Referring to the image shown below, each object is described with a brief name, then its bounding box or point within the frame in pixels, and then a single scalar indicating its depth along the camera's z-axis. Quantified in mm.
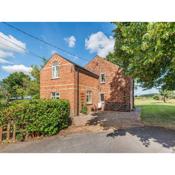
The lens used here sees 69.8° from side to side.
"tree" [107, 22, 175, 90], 3843
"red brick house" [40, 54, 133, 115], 12471
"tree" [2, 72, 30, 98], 36536
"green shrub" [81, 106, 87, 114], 12969
